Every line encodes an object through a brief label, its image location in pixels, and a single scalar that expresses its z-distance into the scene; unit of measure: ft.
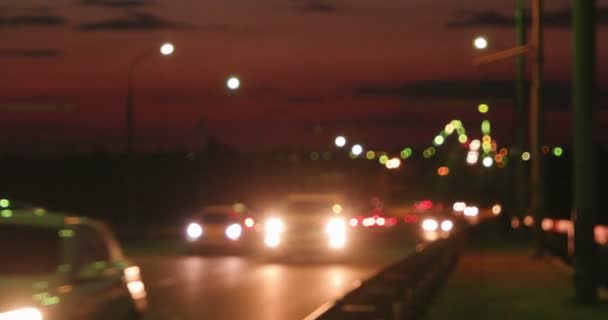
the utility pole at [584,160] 68.28
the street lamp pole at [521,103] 153.59
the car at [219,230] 134.10
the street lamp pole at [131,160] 158.40
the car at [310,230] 120.67
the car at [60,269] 30.86
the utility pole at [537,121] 117.70
